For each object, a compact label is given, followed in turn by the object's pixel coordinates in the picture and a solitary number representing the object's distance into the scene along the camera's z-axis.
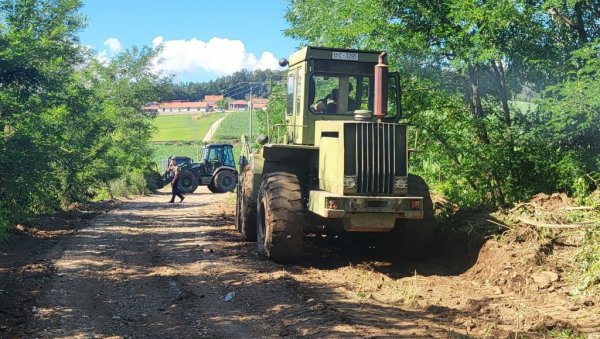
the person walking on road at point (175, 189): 24.33
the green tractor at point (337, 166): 8.73
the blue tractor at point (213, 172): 31.86
